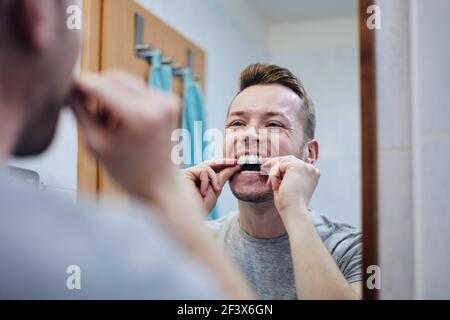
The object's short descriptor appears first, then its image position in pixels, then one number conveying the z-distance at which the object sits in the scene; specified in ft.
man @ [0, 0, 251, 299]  1.53
